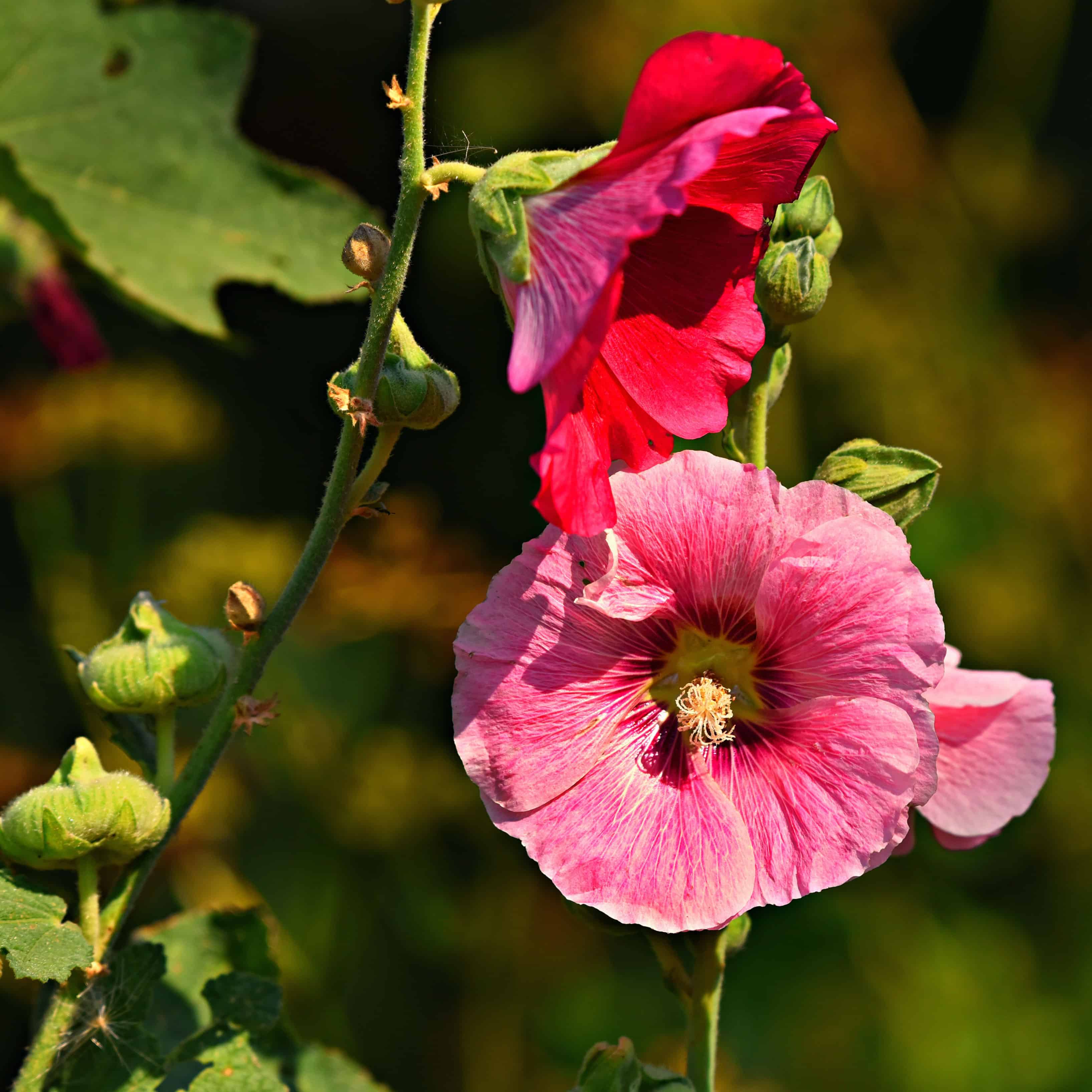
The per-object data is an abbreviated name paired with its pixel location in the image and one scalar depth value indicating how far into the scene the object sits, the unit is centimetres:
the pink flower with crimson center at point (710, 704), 131
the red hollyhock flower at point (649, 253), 128
